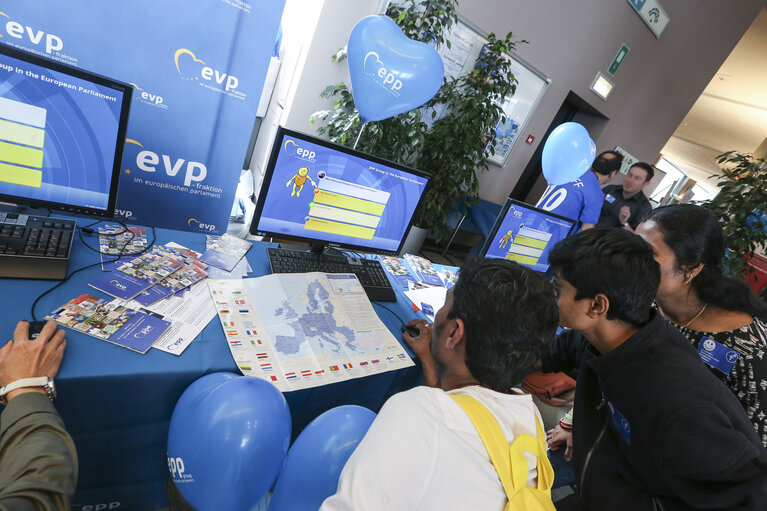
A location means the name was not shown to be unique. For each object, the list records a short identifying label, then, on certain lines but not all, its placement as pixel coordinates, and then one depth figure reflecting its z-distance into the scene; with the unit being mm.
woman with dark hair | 1260
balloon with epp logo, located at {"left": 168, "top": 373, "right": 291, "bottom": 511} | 754
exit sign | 4168
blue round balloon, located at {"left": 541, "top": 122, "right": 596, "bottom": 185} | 2791
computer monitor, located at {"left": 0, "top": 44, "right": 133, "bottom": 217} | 826
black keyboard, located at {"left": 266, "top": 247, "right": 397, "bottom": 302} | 1289
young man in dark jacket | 825
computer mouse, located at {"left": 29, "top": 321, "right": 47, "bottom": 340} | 690
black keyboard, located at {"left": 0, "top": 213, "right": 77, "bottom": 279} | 830
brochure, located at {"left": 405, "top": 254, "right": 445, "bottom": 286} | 1745
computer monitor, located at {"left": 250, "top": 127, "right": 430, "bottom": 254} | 1174
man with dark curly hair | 558
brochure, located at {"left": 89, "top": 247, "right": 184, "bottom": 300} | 898
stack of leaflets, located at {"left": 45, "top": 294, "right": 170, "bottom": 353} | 777
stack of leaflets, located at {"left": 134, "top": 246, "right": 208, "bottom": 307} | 923
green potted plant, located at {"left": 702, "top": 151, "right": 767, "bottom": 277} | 2648
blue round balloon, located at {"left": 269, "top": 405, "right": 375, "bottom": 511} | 795
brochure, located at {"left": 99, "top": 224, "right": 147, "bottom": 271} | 1025
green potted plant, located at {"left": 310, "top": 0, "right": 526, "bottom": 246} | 2555
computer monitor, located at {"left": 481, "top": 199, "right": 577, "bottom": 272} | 1741
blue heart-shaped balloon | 1882
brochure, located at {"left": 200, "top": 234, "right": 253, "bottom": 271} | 1191
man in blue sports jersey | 3020
